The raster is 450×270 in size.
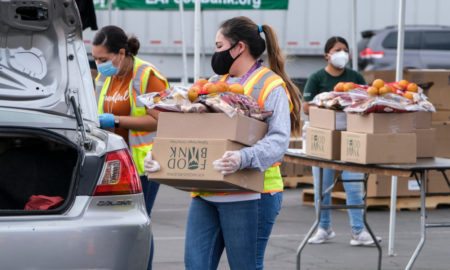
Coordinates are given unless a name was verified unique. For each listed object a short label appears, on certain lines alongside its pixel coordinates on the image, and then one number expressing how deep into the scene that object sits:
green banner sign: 21.75
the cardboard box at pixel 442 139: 18.12
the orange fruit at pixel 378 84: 11.17
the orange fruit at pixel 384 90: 11.17
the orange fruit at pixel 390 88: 11.22
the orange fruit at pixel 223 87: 7.56
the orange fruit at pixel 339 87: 11.89
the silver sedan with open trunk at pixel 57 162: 6.92
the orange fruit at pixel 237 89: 7.56
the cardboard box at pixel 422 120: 12.03
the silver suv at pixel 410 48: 35.67
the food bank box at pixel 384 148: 11.06
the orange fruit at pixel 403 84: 11.90
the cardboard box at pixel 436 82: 17.80
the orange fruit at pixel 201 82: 7.81
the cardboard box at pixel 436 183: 17.85
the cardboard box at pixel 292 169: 21.01
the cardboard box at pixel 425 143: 11.87
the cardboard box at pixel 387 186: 17.27
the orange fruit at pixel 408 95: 11.39
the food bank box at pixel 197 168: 7.31
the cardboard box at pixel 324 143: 11.76
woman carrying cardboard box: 7.53
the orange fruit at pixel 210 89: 7.56
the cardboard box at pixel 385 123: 11.19
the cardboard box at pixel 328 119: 11.86
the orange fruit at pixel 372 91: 11.19
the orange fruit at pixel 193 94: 7.54
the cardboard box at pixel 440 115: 18.07
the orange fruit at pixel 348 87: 11.74
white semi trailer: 34.16
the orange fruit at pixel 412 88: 11.82
